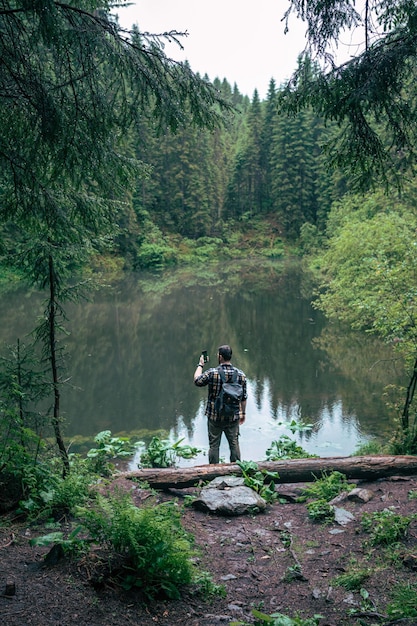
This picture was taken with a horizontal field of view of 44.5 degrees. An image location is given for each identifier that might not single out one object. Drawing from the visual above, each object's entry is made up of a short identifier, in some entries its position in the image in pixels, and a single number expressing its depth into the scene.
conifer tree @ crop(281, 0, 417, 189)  4.21
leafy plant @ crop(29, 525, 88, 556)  3.58
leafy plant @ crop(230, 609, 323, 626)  2.86
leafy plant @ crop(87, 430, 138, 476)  6.59
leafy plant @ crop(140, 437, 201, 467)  7.62
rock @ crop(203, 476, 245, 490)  5.93
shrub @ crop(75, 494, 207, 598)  3.40
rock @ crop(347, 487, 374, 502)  5.36
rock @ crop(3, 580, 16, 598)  3.16
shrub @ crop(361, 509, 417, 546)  4.23
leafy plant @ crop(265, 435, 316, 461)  8.23
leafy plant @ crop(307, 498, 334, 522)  5.17
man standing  6.57
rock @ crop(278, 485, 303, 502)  5.93
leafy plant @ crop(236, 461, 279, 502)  5.91
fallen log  6.01
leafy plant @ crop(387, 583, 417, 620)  3.06
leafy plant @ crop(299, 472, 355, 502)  5.79
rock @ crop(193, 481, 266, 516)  5.45
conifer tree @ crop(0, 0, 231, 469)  4.03
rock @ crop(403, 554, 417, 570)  3.79
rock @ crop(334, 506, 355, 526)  4.95
